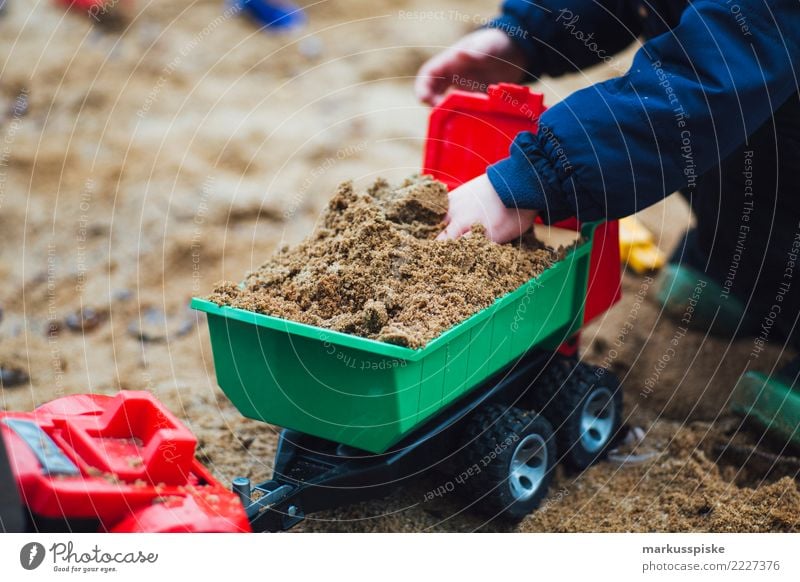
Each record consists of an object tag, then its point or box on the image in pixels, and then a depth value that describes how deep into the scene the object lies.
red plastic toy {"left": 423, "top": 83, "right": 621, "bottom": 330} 1.58
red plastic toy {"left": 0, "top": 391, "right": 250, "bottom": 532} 1.04
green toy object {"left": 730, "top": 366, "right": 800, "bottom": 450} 1.61
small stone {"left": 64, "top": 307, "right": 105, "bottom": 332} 2.06
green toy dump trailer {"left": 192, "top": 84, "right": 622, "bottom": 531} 1.22
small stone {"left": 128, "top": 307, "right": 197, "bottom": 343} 2.05
